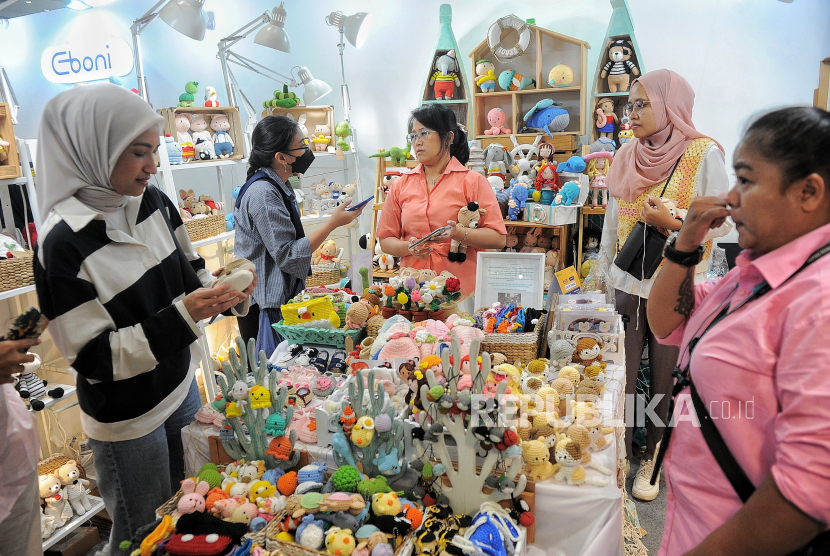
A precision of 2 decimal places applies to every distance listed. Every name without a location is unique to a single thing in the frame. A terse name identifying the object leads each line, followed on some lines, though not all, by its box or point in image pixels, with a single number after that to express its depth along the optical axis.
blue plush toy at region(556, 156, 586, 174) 3.88
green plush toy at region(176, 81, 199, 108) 3.80
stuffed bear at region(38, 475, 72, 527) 2.27
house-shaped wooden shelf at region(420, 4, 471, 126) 4.57
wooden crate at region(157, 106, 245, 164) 3.67
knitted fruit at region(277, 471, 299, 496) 1.40
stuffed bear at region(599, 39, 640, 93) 4.06
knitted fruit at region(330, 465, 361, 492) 1.34
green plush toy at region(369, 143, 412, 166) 4.25
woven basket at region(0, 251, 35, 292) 2.24
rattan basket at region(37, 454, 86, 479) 2.38
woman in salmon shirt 2.44
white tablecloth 1.28
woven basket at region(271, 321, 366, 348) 2.00
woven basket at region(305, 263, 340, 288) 4.04
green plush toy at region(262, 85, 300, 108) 4.16
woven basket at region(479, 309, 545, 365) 1.78
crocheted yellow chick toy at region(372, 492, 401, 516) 1.28
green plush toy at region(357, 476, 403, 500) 1.33
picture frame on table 2.06
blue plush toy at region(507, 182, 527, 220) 3.97
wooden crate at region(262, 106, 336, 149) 4.41
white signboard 4.20
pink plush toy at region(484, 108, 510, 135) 4.50
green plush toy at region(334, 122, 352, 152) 4.43
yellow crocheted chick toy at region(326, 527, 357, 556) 1.19
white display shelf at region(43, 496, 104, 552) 2.22
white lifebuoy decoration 4.22
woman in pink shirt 0.73
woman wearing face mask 2.41
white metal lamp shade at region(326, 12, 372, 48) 4.46
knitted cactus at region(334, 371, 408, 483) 1.40
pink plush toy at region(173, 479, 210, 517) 1.32
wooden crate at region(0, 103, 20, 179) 2.29
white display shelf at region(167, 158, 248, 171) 3.30
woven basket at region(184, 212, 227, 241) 3.34
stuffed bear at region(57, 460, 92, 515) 2.35
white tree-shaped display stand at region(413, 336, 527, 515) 1.28
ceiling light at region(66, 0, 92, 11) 4.34
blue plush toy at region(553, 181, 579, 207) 3.80
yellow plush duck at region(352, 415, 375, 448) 1.36
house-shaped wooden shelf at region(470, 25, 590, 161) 4.26
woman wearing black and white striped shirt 1.30
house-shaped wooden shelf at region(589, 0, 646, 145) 4.04
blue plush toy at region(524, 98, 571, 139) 4.22
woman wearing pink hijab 2.14
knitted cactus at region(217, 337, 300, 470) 1.51
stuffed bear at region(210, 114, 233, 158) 3.70
